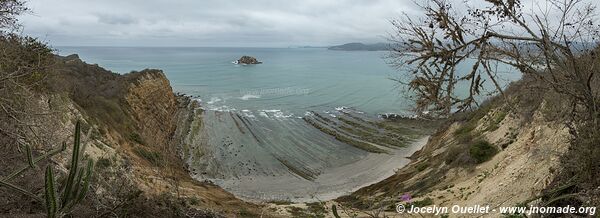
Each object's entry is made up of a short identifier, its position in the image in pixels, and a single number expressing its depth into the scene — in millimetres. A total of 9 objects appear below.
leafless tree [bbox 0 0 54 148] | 9766
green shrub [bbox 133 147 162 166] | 27281
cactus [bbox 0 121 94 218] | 4176
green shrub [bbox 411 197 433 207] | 16547
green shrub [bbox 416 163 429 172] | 25609
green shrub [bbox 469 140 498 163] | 19562
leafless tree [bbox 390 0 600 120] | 6109
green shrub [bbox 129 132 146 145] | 31358
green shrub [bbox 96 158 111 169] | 19786
